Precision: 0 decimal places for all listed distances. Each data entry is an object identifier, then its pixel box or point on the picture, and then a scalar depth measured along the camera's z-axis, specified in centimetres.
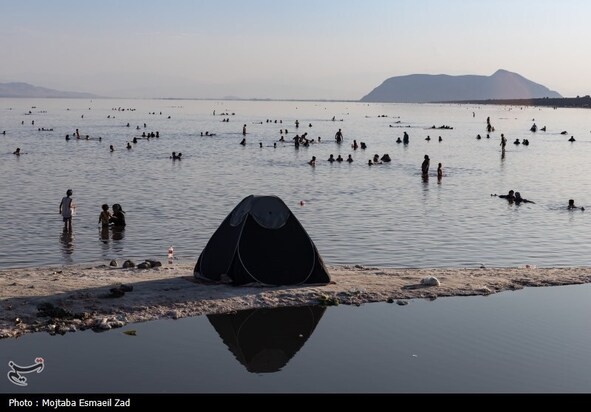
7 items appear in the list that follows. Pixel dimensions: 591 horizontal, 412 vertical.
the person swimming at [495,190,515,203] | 4178
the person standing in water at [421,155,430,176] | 5450
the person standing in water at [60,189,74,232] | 2975
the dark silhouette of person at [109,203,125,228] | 3095
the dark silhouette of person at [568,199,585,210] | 3965
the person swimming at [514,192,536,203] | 4177
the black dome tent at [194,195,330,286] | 1889
